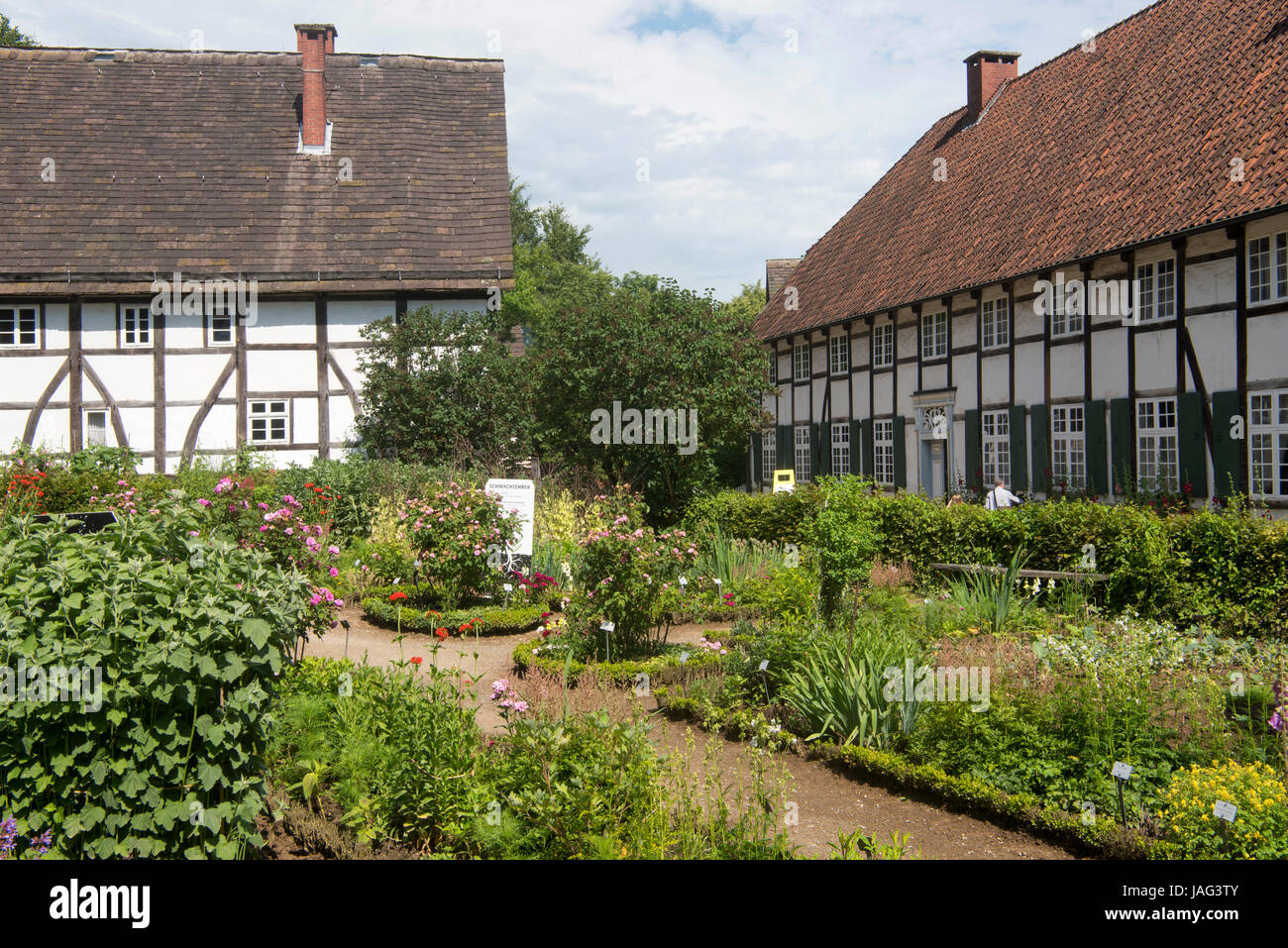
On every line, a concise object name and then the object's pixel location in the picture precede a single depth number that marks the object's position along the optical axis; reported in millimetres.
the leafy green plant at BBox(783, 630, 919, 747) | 6781
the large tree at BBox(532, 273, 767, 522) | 19078
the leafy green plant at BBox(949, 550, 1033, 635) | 9508
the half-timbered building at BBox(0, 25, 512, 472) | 18875
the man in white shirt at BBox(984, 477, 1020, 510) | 15133
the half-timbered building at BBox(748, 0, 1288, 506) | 13625
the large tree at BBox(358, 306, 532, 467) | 18328
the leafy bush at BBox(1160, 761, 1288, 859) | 4801
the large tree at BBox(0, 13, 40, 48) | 32656
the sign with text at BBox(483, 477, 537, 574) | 12164
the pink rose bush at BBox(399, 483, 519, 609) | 11492
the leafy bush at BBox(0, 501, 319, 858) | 4066
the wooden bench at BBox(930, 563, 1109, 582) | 10142
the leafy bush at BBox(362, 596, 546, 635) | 10914
